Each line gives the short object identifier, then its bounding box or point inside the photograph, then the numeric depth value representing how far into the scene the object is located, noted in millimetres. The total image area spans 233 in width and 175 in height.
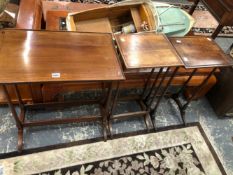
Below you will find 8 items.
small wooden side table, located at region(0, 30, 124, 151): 1252
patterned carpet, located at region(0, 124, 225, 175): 1626
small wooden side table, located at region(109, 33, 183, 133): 1493
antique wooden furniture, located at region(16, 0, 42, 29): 1688
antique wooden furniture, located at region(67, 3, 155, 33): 1967
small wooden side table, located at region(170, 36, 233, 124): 1654
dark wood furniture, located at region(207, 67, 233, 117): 2109
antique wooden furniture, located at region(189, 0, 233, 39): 1936
